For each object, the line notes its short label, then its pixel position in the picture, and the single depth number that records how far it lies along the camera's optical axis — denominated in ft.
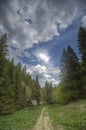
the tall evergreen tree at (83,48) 46.16
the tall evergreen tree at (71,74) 49.56
